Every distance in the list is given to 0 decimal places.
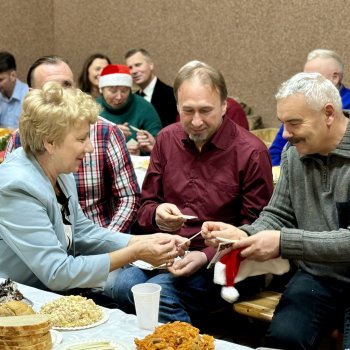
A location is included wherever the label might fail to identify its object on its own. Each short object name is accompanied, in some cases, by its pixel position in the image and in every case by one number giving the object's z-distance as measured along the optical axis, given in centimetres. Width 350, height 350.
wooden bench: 303
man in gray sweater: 275
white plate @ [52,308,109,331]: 213
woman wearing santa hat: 579
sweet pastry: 202
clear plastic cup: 212
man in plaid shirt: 370
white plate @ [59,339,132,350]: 193
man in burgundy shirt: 321
